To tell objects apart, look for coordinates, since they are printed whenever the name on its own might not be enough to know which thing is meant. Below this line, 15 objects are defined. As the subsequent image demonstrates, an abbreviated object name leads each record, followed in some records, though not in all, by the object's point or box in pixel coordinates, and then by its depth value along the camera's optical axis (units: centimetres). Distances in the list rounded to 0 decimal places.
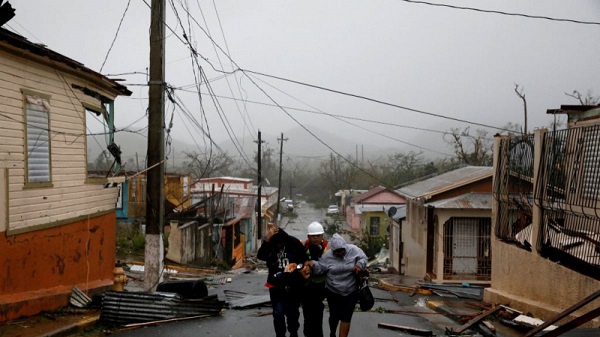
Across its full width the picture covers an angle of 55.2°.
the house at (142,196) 3009
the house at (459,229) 2180
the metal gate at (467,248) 2209
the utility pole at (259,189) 3366
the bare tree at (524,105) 3865
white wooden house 1002
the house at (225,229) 2646
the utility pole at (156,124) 1185
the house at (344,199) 6644
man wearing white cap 763
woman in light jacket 753
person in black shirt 748
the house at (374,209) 4912
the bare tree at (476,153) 4884
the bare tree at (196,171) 8071
